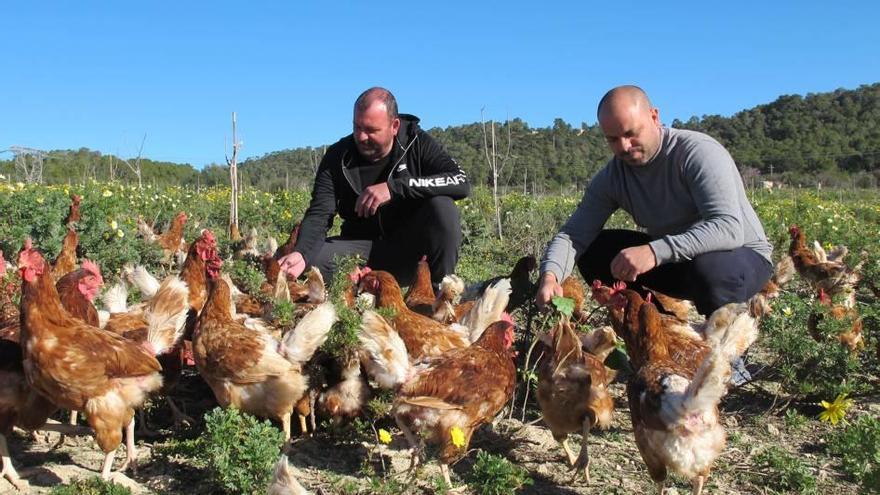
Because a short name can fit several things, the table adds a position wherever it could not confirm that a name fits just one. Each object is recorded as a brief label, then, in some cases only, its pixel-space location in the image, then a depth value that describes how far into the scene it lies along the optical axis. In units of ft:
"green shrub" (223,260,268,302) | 17.08
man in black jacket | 20.07
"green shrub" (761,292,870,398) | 15.08
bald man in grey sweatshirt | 14.44
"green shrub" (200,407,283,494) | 10.41
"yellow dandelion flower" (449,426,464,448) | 11.18
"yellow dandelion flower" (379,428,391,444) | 11.10
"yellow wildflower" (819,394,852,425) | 12.84
